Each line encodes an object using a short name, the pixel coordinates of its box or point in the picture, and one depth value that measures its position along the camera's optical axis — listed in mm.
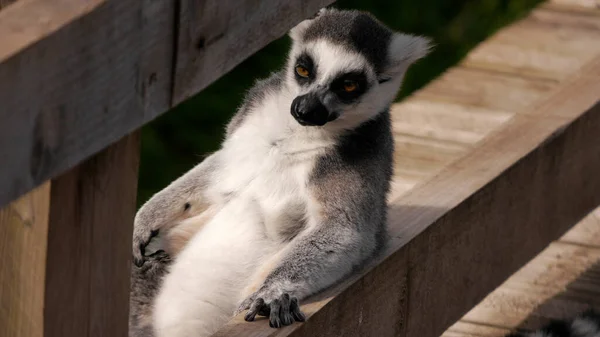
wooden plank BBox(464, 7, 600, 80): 10723
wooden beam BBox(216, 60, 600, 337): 5461
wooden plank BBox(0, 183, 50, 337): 3383
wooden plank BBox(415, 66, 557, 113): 10064
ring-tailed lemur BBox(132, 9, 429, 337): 5618
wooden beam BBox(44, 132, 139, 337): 3435
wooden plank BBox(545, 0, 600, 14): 12140
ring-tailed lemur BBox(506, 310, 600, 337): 6709
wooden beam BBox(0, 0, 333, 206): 2842
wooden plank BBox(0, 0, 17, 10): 3290
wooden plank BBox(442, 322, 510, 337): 7441
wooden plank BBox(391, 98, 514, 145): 9482
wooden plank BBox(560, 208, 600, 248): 8670
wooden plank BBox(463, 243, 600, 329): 7659
